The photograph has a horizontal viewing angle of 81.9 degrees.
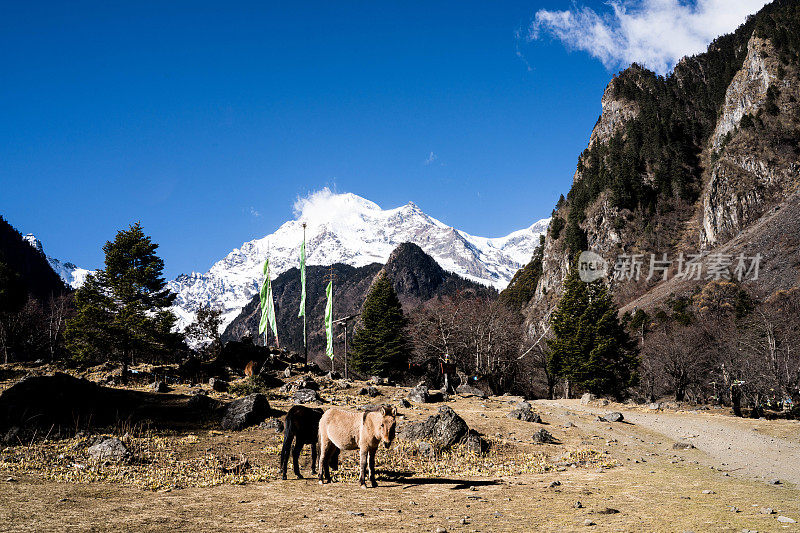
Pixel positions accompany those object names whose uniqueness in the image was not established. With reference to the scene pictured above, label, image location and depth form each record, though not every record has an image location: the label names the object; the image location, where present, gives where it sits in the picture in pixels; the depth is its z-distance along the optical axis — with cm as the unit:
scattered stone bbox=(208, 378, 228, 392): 2664
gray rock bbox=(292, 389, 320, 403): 2309
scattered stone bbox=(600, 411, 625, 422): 2298
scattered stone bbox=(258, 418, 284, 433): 1656
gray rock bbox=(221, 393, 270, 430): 1694
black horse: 1104
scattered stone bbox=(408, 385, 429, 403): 2598
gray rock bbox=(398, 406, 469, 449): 1523
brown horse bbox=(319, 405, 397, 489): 998
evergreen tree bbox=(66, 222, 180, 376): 3638
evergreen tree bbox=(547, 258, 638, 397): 4588
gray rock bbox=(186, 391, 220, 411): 1938
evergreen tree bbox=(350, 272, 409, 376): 5797
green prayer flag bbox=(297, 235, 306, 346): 4043
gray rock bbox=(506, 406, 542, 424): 2122
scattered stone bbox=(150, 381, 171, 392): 2392
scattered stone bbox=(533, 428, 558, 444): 1661
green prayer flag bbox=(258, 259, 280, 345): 4116
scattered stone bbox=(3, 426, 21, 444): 1303
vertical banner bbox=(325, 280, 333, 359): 4062
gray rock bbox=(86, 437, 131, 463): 1195
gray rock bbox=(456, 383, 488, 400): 3269
